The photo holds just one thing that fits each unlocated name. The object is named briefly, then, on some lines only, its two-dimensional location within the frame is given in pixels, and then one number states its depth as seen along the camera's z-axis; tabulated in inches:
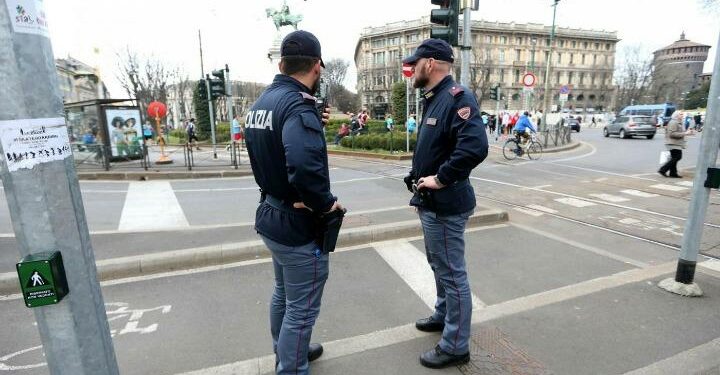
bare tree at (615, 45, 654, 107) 3053.6
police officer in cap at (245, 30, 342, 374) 80.5
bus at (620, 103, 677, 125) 1953.7
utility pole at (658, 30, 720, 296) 134.7
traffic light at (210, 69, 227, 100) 634.2
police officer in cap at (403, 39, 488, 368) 101.8
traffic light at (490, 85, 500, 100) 921.3
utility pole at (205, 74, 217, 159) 635.2
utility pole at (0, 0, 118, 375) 53.2
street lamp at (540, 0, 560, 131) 899.7
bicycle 594.2
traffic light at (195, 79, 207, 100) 669.3
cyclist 590.9
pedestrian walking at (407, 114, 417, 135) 915.4
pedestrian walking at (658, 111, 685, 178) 406.3
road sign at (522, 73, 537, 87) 694.5
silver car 984.9
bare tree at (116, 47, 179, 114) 1590.8
